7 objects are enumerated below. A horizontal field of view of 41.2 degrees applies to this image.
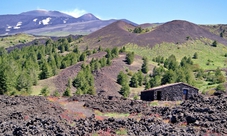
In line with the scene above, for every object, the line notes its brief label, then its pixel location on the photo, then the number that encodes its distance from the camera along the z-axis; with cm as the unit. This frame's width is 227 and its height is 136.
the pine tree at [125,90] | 6053
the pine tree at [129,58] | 8834
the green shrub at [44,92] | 5397
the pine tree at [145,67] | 8415
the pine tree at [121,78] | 7006
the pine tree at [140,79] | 7169
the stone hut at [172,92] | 4362
